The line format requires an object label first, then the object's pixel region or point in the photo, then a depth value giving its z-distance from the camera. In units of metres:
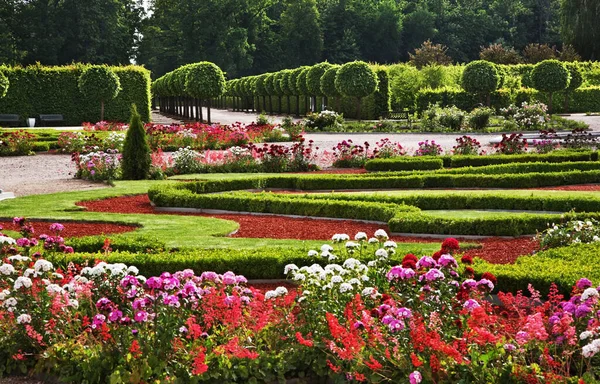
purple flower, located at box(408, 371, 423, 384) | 4.01
